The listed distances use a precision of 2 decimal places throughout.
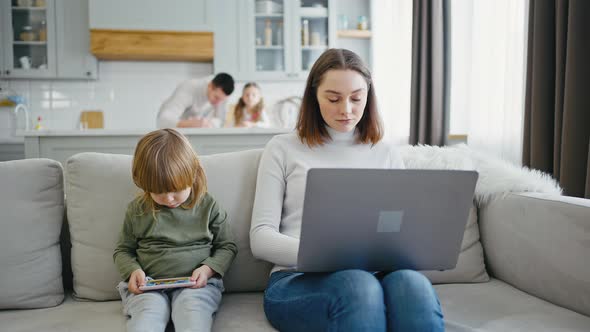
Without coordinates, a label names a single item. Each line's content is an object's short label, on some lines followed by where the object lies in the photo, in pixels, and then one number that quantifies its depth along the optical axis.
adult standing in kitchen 3.46
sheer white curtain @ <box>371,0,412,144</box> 4.00
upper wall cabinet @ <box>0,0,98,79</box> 4.42
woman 0.96
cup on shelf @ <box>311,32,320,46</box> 4.74
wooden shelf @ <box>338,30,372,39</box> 4.78
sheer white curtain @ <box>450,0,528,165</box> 2.53
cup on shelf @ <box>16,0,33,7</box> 4.43
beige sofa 1.18
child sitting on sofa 1.20
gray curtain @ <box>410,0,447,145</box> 3.31
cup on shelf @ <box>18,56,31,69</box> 4.44
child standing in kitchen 3.95
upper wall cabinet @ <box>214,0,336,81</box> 4.61
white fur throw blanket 1.43
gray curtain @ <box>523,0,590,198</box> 1.83
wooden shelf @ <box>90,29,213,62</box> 4.35
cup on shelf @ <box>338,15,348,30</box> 4.91
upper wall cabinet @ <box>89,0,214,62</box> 4.34
